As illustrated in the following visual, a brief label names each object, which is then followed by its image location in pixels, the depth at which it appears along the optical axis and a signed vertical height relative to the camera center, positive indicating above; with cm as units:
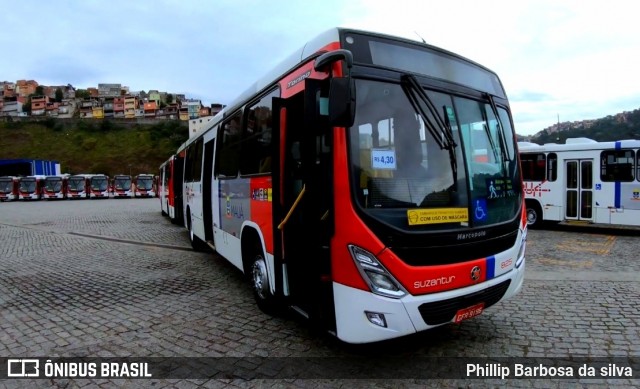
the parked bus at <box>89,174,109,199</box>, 4150 -88
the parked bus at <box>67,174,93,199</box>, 4081 -71
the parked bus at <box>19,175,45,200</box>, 4019 -62
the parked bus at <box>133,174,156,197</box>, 4431 -100
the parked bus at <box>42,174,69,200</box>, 4053 -70
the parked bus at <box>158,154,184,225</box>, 1412 -49
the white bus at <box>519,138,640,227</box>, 1180 -71
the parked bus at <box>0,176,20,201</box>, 4008 -61
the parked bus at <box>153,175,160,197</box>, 4538 -100
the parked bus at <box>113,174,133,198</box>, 4300 -94
